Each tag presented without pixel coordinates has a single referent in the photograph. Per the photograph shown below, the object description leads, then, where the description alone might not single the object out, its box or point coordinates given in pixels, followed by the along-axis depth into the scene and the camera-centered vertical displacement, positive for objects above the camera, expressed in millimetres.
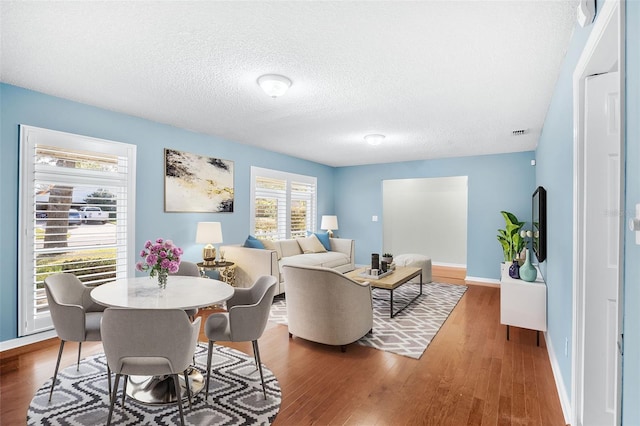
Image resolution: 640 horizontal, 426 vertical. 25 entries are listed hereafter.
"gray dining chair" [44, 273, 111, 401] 2254 -751
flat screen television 3326 -108
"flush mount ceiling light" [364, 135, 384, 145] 4812 +1111
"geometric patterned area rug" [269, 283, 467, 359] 3311 -1329
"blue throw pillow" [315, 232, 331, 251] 6840 -575
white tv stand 3307 -941
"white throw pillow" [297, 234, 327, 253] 6394 -641
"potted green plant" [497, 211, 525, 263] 5223 -414
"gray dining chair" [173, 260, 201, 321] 3375 -600
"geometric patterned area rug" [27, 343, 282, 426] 2080 -1326
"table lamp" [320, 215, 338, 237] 7391 -234
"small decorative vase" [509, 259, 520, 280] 3576 -626
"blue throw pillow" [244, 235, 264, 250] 5184 -488
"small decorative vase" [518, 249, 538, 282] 3453 -627
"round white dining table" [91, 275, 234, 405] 2143 -600
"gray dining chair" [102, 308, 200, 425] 1800 -728
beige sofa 4727 -786
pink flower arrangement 2510 -357
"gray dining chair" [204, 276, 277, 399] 2336 -834
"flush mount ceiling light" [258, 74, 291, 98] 2791 +1126
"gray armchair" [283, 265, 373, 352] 3021 -890
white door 1719 -210
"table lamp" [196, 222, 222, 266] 4480 -342
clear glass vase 2539 -524
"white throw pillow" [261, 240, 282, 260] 5453 -568
